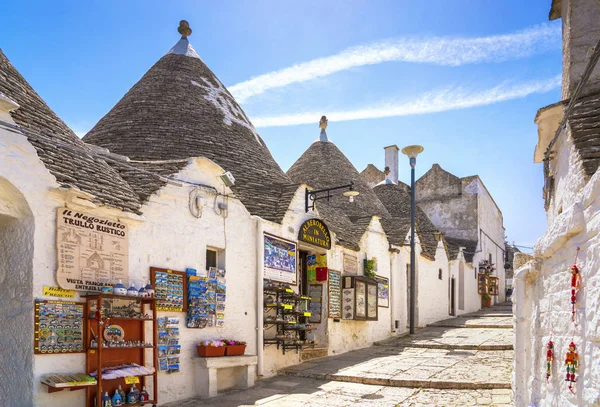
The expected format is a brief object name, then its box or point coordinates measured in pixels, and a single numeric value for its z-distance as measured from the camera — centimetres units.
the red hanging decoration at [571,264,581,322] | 394
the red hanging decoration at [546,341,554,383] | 473
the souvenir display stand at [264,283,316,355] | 1088
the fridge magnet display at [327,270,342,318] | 1334
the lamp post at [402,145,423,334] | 1474
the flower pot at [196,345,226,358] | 873
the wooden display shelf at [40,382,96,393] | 632
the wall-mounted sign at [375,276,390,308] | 1598
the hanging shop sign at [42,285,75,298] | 650
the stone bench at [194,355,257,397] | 863
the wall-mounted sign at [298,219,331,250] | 1216
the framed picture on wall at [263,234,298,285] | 1097
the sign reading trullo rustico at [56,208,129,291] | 673
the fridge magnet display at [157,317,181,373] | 812
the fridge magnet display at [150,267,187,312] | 816
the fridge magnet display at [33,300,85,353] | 637
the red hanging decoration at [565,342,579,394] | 390
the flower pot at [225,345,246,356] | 928
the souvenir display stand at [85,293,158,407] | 686
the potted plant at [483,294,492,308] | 3050
